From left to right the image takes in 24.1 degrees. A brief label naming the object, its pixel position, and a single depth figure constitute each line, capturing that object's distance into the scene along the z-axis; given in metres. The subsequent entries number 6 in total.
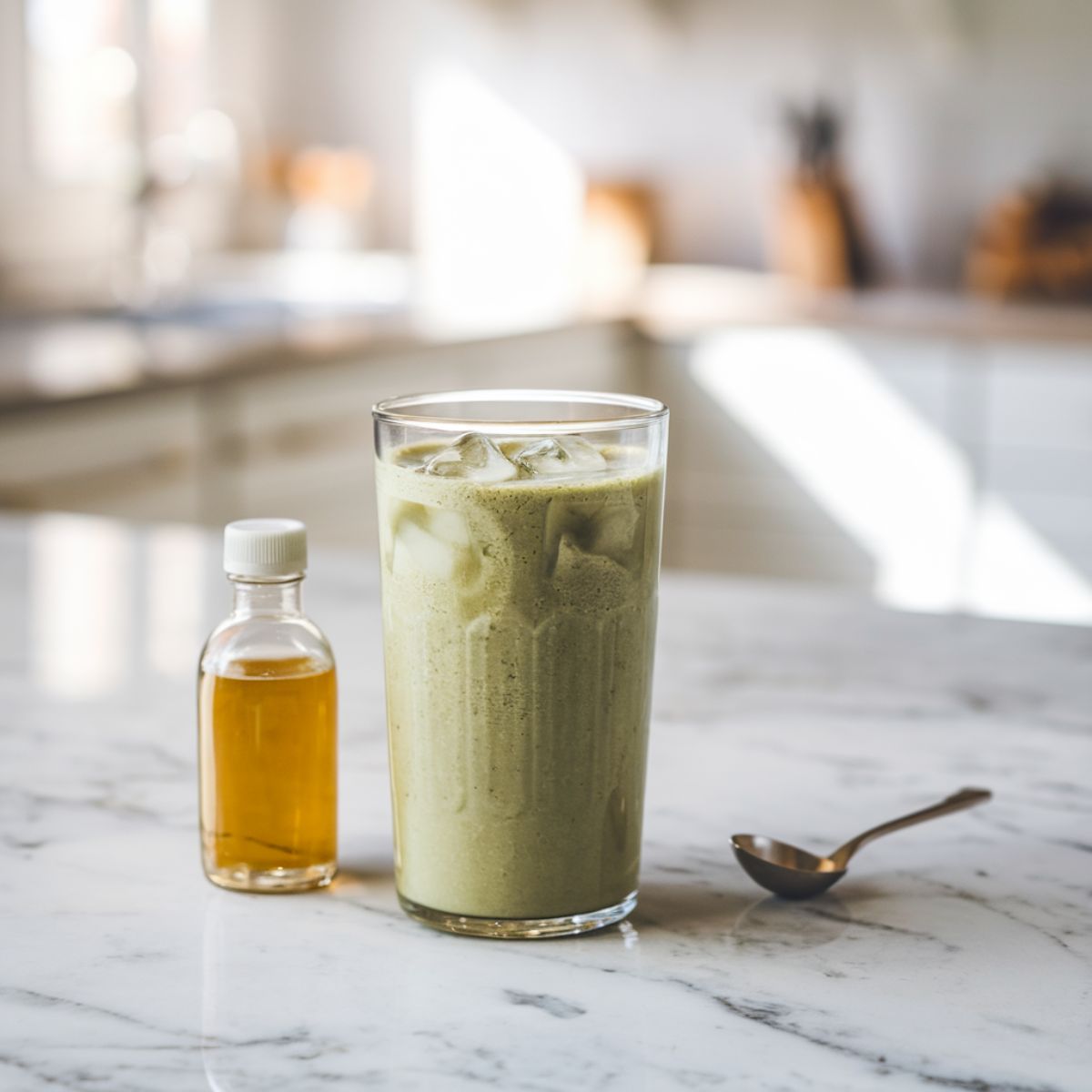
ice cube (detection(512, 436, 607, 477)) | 0.66
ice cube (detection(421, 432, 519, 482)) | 0.65
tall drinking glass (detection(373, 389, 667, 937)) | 0.65
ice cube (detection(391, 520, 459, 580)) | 0.66
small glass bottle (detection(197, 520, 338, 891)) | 0.71
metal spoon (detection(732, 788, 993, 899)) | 0.70
